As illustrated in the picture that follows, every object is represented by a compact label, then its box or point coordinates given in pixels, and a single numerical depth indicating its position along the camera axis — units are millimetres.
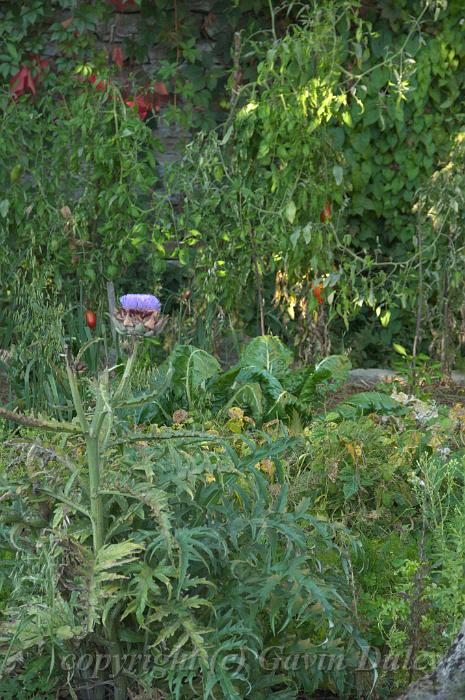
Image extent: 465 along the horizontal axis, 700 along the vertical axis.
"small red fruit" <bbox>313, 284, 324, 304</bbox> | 5590
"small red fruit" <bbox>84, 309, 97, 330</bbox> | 5179
